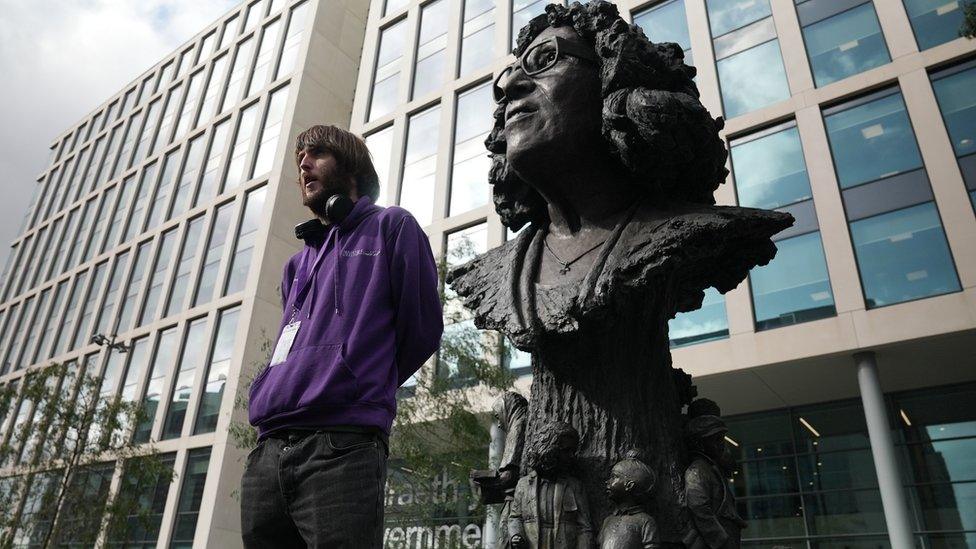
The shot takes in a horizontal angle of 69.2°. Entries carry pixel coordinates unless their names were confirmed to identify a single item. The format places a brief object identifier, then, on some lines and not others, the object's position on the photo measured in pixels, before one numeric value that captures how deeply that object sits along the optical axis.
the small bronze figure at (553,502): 2.19
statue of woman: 2.36
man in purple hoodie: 1.79
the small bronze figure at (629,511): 2.10
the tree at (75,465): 17.98
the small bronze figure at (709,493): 2.14
